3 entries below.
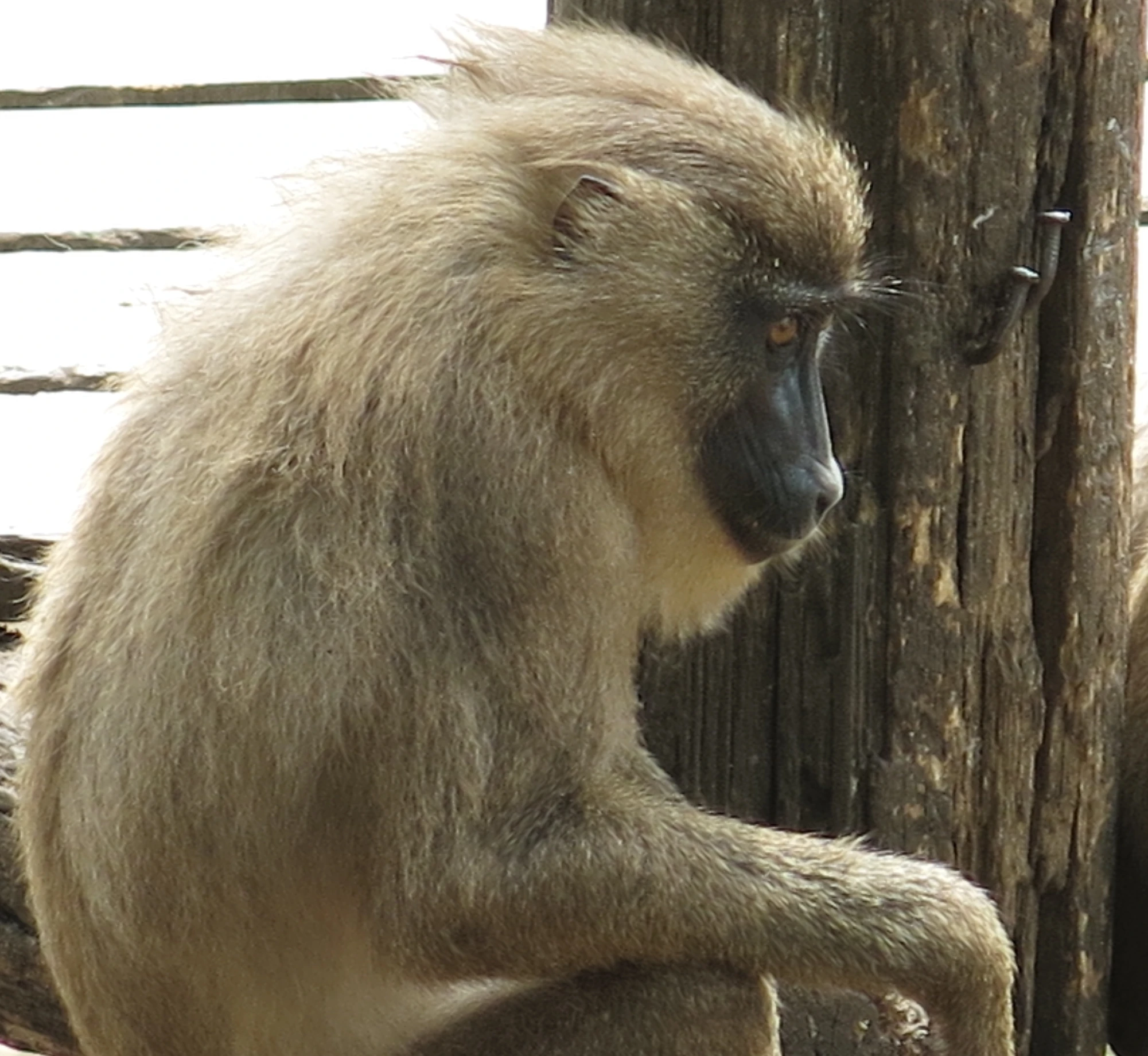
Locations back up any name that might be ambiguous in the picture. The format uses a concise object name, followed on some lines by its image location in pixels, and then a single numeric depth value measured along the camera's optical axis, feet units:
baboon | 21.43
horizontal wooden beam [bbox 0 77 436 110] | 50.60
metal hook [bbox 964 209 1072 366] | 23.68
